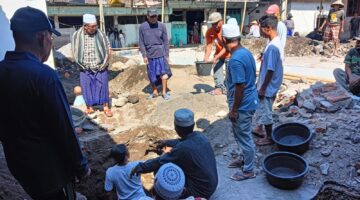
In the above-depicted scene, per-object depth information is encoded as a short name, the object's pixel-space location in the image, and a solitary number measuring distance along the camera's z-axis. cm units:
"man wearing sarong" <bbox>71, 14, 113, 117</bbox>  560
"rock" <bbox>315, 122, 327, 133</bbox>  457
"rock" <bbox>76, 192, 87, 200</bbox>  345
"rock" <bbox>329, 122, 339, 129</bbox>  462
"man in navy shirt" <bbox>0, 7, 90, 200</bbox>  190
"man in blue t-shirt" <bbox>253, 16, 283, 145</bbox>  405
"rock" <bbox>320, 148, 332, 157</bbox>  408
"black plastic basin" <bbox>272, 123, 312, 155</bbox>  418
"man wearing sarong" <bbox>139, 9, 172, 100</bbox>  648
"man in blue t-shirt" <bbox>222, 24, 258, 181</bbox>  345
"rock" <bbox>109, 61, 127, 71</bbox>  1066
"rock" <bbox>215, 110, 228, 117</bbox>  587
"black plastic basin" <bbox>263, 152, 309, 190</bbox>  353
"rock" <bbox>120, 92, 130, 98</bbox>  760
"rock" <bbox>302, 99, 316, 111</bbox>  529
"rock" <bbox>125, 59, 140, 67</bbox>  1103
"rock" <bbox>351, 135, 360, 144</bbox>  427
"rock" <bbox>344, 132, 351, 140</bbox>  437
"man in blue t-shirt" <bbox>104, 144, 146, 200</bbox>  341
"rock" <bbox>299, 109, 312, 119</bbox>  511
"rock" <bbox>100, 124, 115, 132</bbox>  566
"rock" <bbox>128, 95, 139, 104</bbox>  698
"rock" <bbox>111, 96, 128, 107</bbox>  686
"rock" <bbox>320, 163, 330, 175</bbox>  380
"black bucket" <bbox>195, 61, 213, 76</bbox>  807
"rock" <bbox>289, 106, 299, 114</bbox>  539
